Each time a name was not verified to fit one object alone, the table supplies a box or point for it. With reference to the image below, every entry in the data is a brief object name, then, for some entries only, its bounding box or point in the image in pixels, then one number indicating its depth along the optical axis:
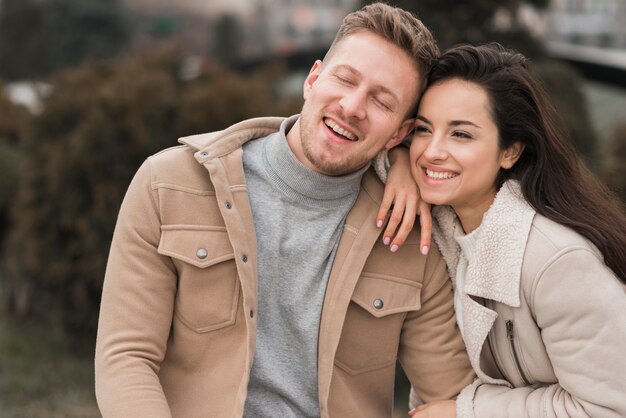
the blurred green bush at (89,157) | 5.38
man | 2.46
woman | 2.27
